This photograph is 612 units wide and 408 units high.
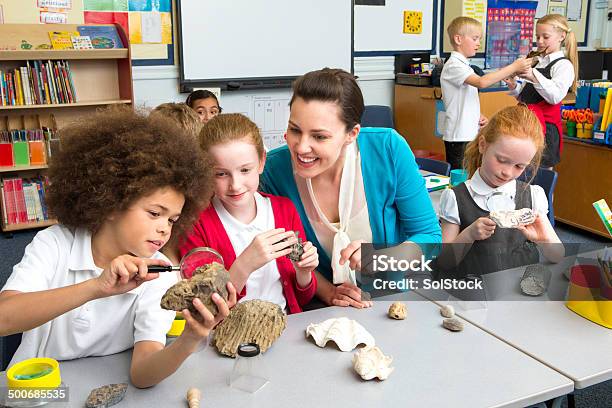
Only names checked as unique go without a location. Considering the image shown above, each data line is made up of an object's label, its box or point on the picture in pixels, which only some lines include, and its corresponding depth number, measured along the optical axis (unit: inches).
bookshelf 176.1
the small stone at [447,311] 61.9
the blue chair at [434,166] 124.0
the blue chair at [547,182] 103.7
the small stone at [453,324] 58.5
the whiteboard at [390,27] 235.1
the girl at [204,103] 132.0
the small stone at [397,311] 61.3
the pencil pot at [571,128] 177.2
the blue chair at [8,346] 57.7
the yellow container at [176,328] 57.8
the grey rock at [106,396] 45.2
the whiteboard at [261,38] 199.8
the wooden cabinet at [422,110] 221.8
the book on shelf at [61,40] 178.9
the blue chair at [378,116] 200.4
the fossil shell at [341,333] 54.7
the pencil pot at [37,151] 181.8
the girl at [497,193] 73.5
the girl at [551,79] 162.9
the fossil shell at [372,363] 48.9
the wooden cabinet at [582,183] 166.1
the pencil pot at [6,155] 177.5
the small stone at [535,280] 67.1
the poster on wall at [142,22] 187.3
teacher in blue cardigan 72.4
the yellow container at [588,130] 171.6
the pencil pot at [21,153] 179.3
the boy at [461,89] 175.2
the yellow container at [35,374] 44.7
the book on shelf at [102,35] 184.5
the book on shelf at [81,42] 180.7
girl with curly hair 53.6
